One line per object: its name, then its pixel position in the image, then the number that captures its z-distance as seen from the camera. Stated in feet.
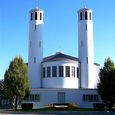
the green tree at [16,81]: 100.12
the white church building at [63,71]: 116.89
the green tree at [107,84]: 101.61
